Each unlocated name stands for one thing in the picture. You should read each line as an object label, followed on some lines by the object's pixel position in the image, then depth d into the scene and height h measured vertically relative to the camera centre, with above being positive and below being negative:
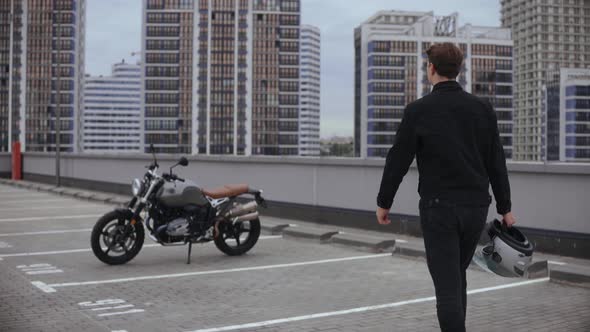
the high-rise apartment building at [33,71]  190.25 +21.21
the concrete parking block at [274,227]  12.70 -1.31
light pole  26.22 +1.21
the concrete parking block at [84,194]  21.05 -1.26
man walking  3.80 -0.08
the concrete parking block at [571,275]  7.44 -1.24
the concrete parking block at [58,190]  23.56 -1.26
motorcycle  9.02 -0.82
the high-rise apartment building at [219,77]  183.75 +19.24
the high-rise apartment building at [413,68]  180.88 +21.51
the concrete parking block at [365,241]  10.33 -1.28
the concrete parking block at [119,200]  19.01 -1.27
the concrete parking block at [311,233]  11.52 -1.29
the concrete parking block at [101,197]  19.97 -1.26
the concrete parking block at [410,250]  9.48 -1.26
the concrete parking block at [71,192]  22.37 -1.26
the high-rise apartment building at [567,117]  175.75 +9.49
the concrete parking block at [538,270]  7.89 -1.25
